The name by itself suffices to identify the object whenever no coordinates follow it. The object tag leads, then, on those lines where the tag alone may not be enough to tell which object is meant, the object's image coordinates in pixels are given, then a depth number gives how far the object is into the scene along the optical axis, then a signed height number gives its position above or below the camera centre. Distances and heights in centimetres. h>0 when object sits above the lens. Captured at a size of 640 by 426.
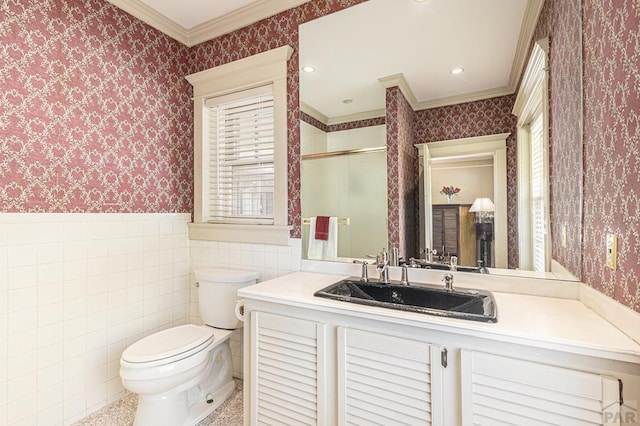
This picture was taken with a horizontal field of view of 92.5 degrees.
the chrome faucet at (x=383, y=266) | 167 -28
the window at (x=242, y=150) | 214 +51
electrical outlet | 99 -12
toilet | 159 -80
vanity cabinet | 95 -60
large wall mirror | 152 +56
